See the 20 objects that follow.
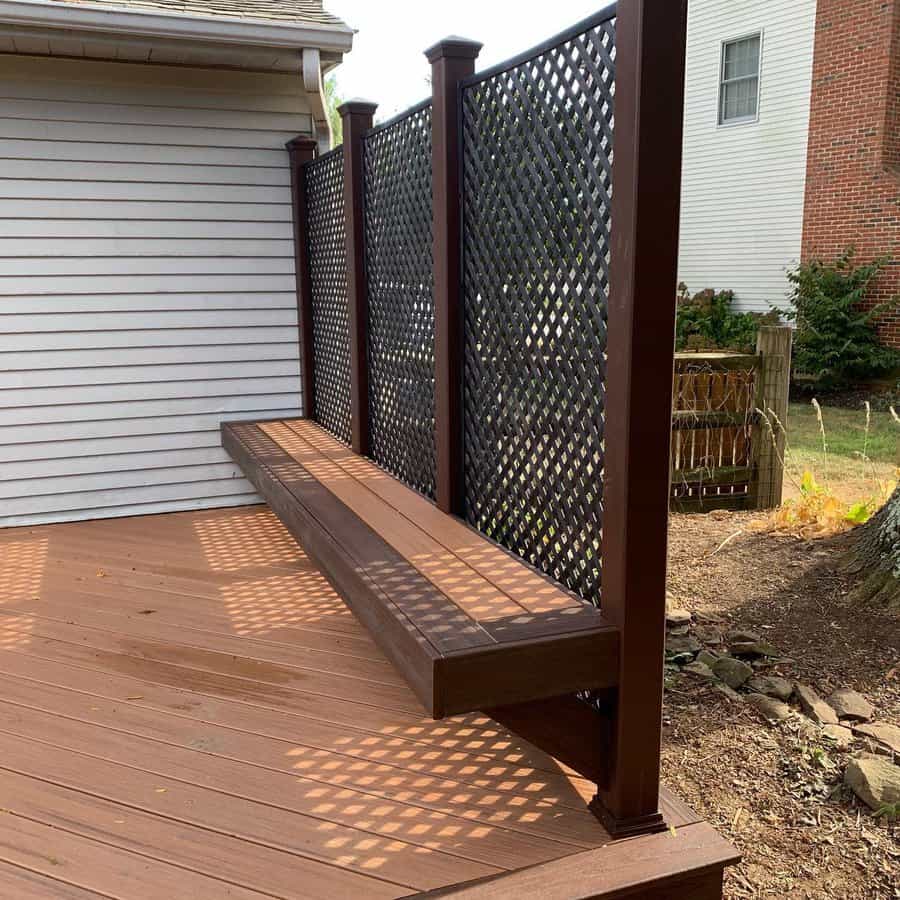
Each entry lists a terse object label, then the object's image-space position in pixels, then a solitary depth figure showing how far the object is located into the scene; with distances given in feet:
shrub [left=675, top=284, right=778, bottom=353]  38.40
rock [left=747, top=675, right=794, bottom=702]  10.08
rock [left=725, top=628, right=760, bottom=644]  11.41
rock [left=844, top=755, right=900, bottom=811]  8.10
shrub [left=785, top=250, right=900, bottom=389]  34.12
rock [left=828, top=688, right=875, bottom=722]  9.58
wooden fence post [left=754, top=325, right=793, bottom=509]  17.13
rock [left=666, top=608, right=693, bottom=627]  12.21
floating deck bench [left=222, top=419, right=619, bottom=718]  6.63
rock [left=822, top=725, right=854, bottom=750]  9.12
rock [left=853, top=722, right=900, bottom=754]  9.06
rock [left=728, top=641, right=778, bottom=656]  11.10
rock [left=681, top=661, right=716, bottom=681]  10.59
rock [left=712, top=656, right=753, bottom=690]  10.43
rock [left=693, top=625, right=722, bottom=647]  11.60
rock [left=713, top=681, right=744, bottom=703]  10.07
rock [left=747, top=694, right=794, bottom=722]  9.63
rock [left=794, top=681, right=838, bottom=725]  9.55
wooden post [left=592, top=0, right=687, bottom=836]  6.17
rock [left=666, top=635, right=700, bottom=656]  11.36
